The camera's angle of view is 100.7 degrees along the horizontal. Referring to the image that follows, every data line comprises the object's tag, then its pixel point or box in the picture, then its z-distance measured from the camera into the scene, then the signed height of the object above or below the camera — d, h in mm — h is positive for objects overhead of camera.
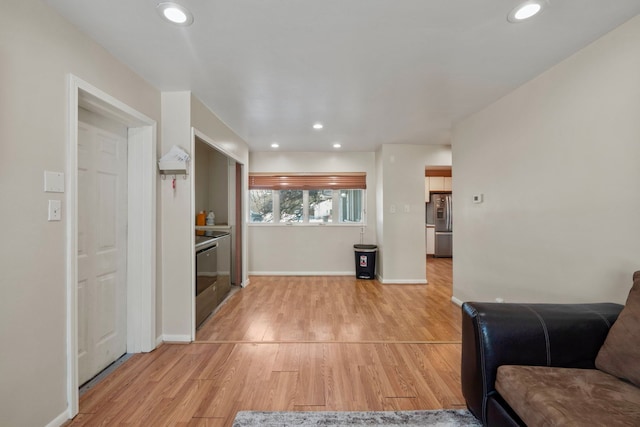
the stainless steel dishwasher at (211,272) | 2834 -708
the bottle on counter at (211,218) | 4266 -60
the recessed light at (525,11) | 1435 +1138
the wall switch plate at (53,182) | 1439 +183
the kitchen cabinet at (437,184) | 7148 +807
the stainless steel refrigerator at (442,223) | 7094 -247
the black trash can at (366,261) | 4785 -858
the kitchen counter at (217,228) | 3609 -198
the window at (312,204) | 5133 +198
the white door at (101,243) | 1905 -221
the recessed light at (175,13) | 1434 +1135
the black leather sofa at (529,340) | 1333 -640
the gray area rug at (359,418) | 1515 -1197
